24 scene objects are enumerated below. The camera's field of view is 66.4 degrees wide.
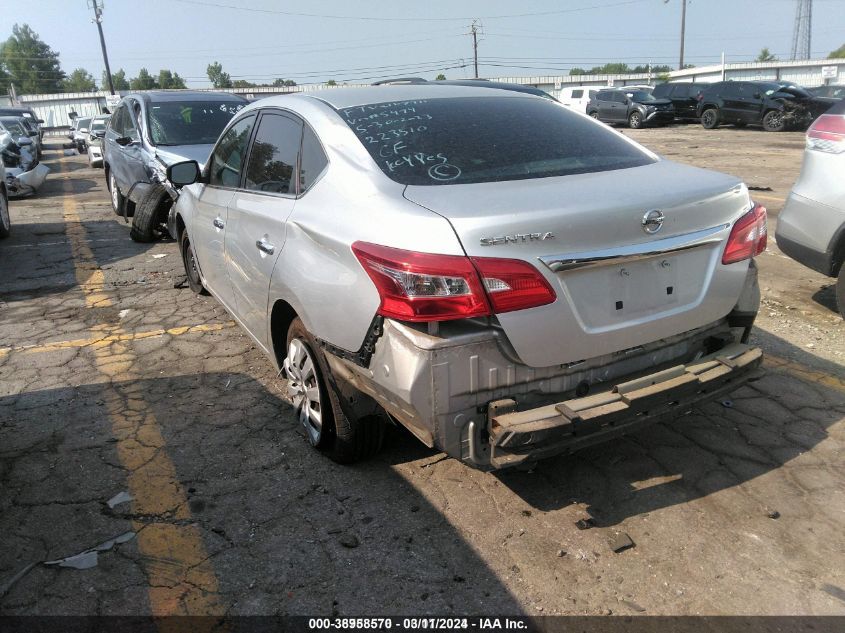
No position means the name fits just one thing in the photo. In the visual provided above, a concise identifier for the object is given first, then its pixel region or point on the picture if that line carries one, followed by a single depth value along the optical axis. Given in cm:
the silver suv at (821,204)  453
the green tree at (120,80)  9819
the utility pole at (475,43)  7431
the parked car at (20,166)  1300
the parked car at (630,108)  2819
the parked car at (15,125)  1853
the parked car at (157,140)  833
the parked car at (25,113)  2653
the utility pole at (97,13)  5407
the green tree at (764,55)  11913
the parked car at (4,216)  918
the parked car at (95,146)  2008
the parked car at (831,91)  2303
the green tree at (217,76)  11318
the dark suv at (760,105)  2241
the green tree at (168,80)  11712
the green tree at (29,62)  11656
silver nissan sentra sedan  232
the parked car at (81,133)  2780
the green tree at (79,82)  12620
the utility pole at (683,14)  5647
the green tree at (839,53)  9262
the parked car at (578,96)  3132
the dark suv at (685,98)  2862
